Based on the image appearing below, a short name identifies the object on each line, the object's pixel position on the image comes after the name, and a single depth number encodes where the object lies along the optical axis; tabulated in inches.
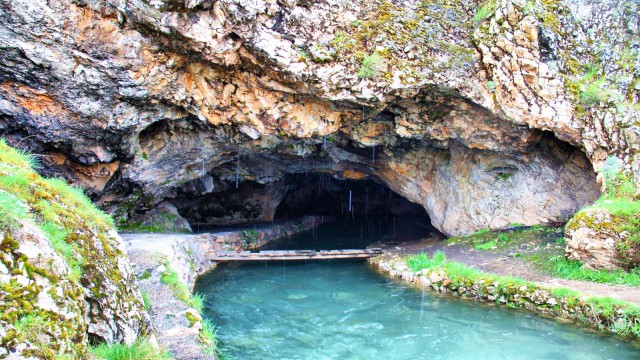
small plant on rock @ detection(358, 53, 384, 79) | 504.7
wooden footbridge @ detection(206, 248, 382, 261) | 649.6
